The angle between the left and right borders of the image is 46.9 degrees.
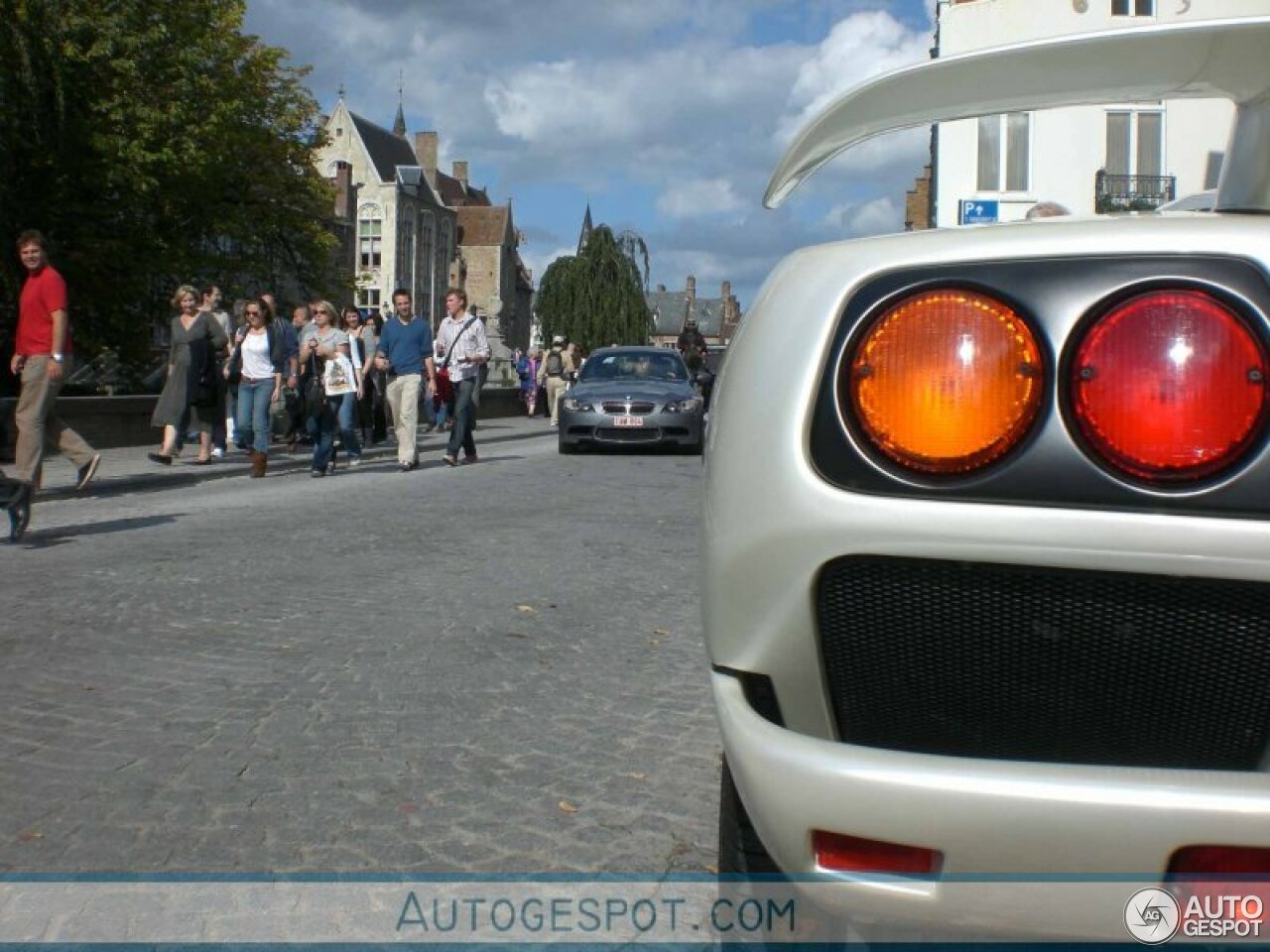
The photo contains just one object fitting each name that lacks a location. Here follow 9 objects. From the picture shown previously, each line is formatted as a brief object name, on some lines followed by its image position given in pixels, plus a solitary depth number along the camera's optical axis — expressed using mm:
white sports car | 1605
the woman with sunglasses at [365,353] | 17891
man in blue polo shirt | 14688
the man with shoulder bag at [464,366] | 15445
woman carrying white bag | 13906
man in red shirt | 9039
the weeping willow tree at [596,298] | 60906
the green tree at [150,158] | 30094
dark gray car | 17875
